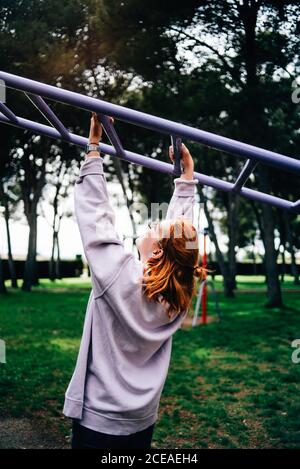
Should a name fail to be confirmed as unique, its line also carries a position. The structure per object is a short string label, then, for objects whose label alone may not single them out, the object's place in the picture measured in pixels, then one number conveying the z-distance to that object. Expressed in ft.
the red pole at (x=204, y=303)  37.68
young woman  6.06
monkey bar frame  8.24
